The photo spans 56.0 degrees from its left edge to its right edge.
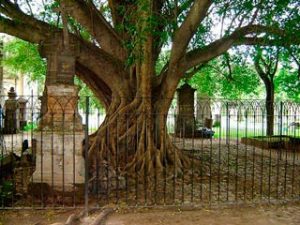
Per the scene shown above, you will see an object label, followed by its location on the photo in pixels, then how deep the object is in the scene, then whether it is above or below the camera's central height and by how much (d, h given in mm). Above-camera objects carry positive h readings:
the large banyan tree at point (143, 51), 5941 +1475
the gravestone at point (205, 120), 14371 -430
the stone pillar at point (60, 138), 4954 -459
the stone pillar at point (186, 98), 12362 +617
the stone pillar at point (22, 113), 13779 -59
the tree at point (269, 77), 12218 +1603
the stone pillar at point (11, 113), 12864 -58
